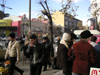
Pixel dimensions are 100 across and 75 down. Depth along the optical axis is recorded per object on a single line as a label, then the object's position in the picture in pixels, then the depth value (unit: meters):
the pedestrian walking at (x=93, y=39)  3.24
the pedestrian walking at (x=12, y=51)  3.70
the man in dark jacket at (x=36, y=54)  2.81
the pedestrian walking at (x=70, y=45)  2.53
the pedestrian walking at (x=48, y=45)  4.91
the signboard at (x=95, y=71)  2.01
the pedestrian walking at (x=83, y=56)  2.17
